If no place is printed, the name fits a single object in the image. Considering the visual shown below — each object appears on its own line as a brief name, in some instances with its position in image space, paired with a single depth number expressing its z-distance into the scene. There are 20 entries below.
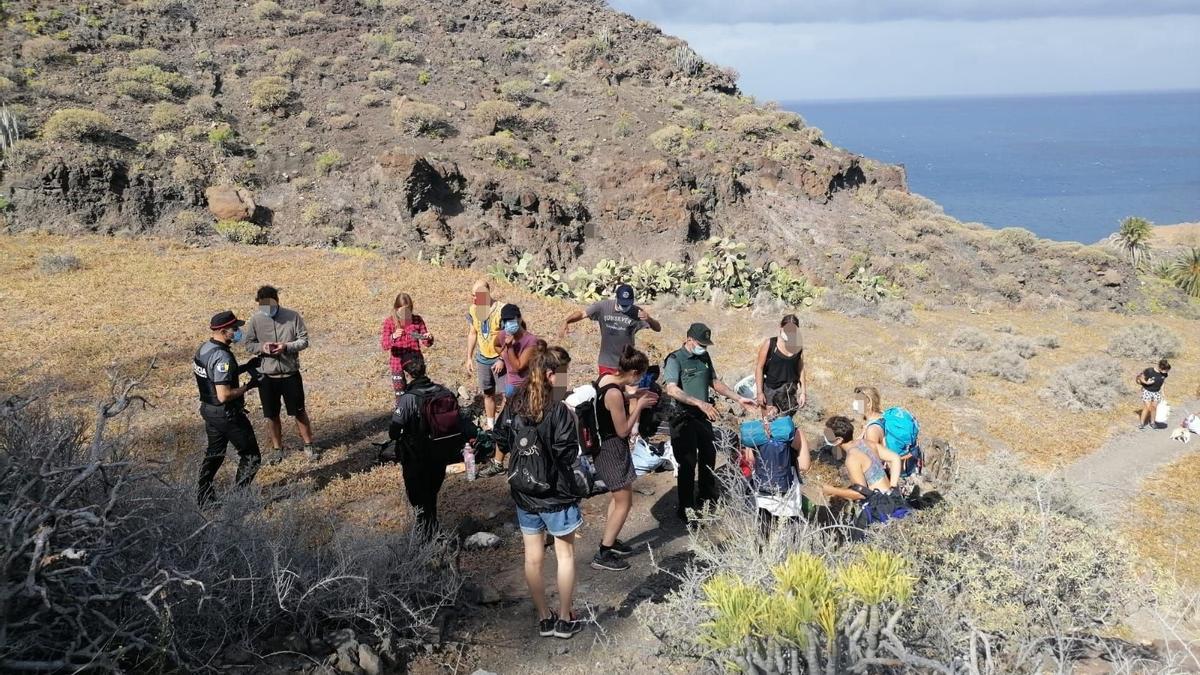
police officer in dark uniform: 5.42
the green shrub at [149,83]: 22.75
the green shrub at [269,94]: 24.02
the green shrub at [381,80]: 26.95
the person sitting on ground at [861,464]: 5.45
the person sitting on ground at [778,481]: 4.91
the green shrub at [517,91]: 28.09
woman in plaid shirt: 6.95
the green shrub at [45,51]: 23.34
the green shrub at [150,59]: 24.81
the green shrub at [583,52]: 32.47
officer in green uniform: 5.69
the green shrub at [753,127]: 29.14
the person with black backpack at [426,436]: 4.73
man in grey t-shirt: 6.64
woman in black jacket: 4.02
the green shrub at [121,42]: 25.53
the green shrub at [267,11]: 30.22
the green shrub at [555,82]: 30.09
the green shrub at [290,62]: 26.47
